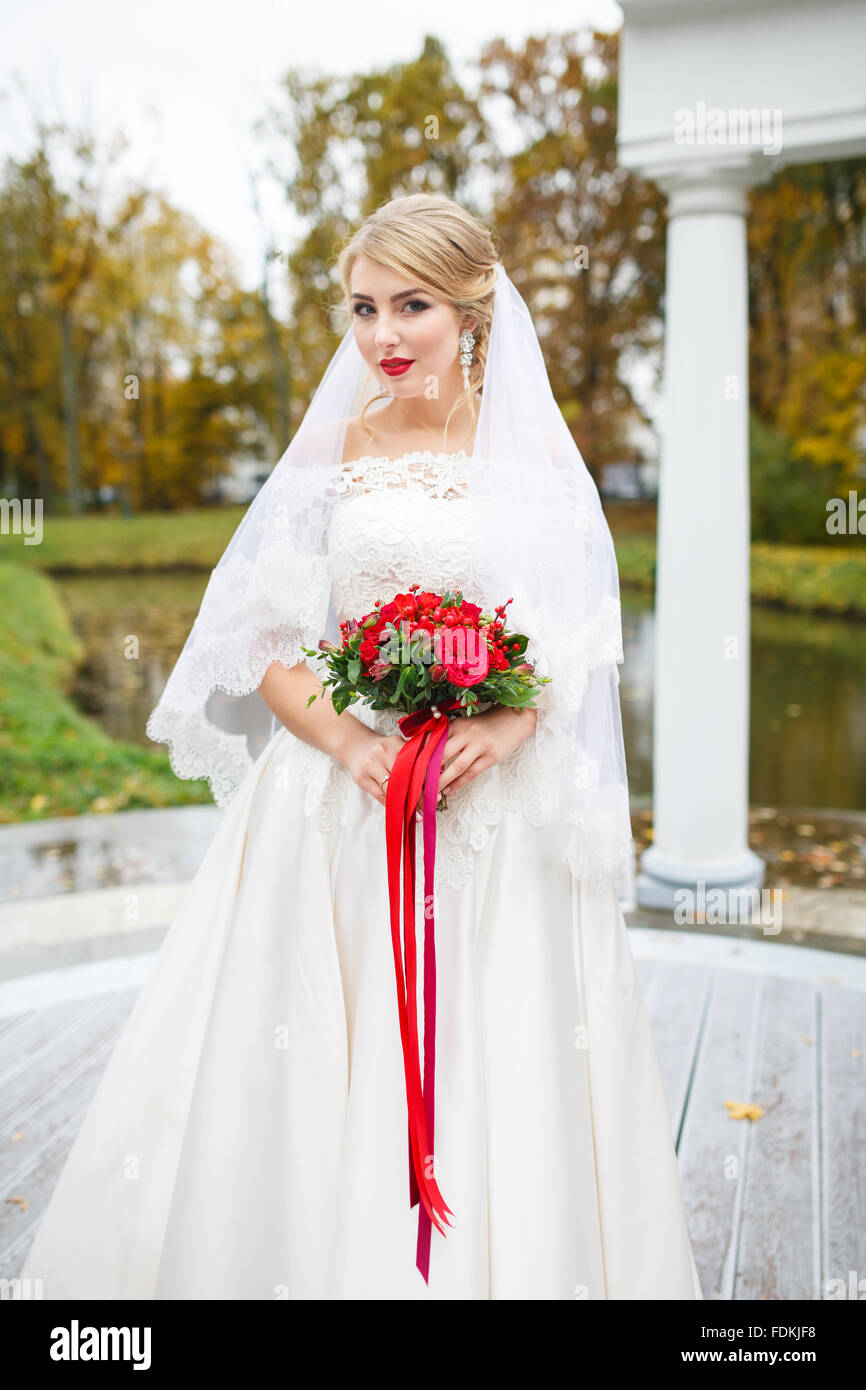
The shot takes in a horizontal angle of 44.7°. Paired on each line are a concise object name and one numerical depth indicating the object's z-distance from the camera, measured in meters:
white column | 4.59
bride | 1.95
